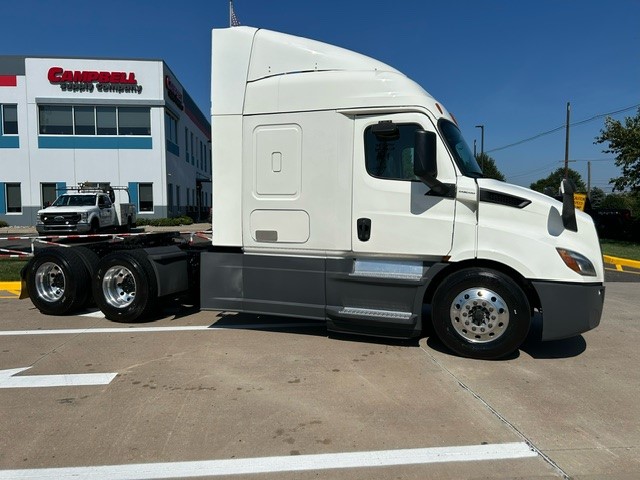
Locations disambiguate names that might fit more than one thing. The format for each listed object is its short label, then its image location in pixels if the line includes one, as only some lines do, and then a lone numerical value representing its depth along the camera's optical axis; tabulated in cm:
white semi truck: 485
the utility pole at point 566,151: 3190
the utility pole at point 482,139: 4046
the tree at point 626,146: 2017
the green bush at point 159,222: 2953
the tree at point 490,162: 5957
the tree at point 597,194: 6505
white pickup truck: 1927
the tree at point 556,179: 7239
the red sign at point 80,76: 2875
